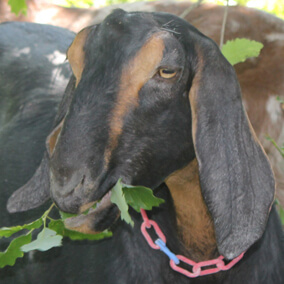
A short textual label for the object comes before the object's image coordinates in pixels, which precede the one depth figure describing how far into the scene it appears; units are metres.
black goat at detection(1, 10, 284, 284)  2.24
